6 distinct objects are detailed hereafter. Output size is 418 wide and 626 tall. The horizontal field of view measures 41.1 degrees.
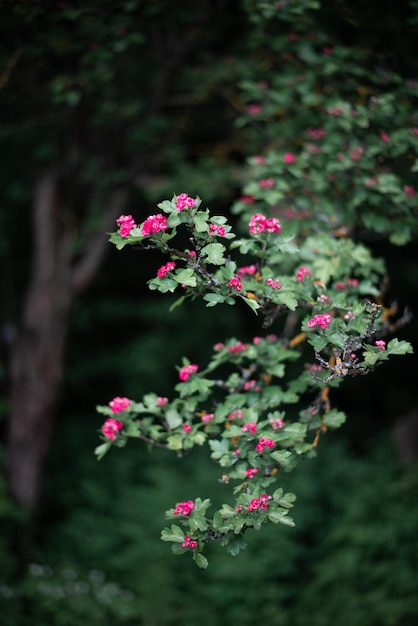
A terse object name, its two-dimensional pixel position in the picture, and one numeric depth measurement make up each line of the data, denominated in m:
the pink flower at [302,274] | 2.16
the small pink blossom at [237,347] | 2.35
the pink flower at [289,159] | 2.88
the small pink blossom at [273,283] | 1.88
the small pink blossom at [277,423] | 2.04
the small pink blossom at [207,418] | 2.14
